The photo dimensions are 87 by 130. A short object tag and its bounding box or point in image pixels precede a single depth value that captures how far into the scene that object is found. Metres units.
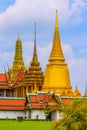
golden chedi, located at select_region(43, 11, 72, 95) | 65.62
